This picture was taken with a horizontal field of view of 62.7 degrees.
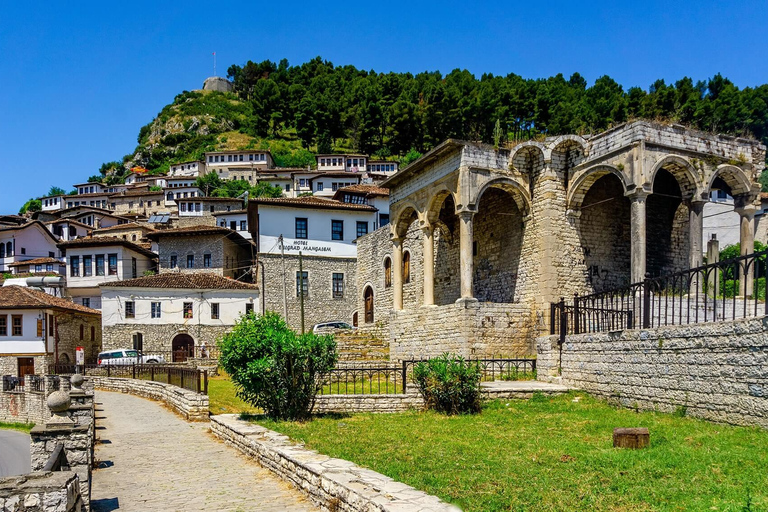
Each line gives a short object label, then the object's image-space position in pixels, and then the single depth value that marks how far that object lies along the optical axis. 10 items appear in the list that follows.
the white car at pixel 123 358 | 35.62
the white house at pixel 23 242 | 64.88
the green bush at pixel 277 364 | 12.62
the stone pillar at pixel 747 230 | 19.66
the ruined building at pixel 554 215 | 19.17
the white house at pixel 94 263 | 49.19
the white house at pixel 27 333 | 39.50
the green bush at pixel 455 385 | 13.48
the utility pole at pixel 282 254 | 40.59
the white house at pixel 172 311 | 39.81
